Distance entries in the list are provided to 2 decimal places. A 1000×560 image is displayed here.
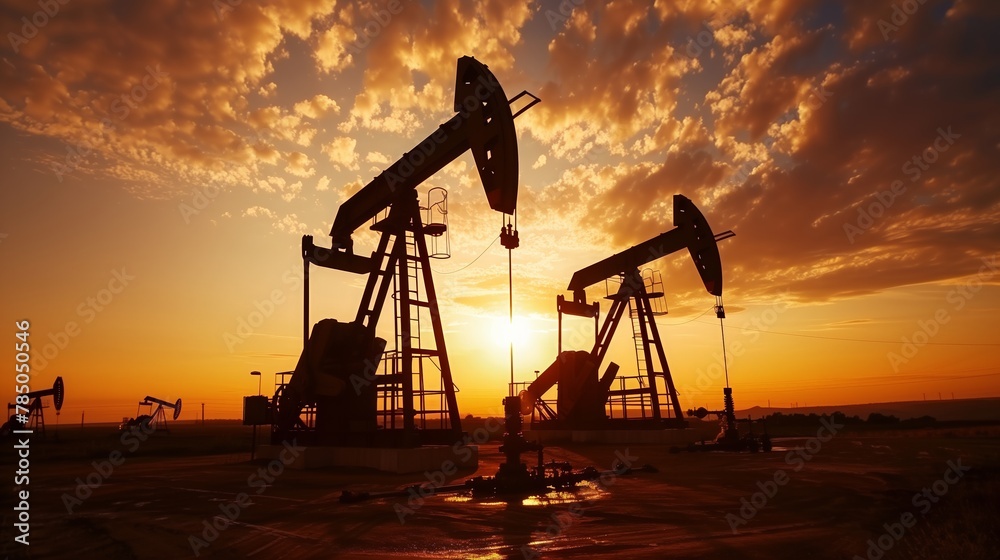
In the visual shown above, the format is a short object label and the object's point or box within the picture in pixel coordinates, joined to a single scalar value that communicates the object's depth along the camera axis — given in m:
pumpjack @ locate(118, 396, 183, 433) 42.38
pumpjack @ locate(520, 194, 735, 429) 22.33
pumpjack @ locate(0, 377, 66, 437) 30.55
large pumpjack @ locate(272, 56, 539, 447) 12.02
